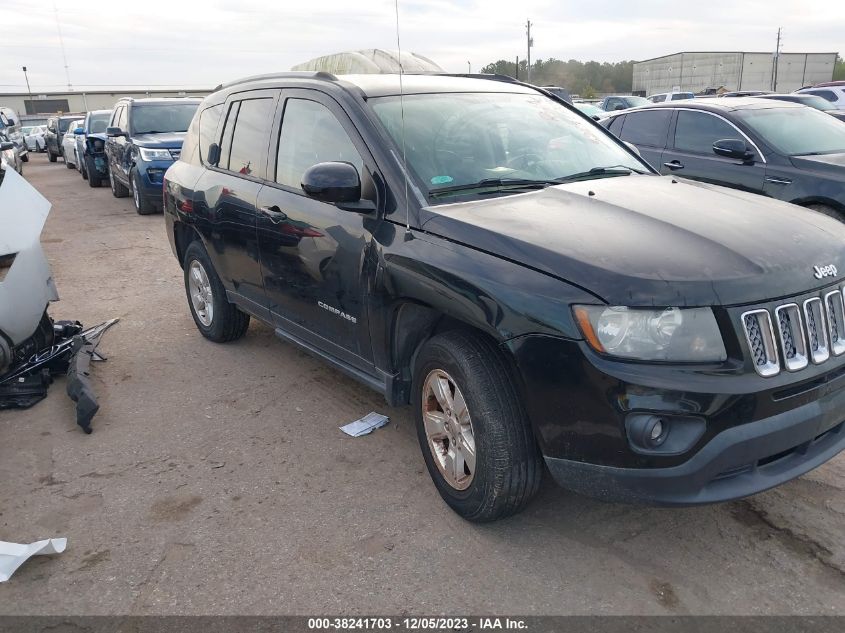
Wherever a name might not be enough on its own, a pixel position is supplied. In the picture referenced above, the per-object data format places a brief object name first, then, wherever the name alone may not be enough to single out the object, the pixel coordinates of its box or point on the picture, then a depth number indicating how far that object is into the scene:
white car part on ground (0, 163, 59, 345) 4.18
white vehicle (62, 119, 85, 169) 20.96
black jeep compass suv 2.34
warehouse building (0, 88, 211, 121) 70.25
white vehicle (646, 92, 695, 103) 25.81
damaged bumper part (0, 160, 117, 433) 4.18
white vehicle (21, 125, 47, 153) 33.94
